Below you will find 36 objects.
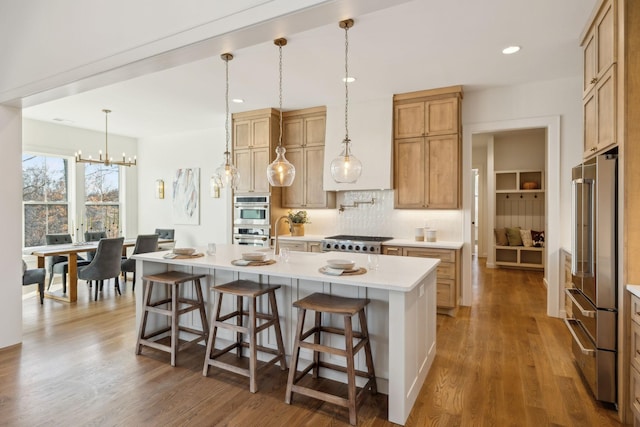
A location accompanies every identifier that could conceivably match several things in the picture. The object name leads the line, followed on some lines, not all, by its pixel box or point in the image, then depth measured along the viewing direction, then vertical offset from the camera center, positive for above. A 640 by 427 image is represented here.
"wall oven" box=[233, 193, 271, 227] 5.52 +0.04
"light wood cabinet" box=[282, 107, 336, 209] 5.39 +0.87
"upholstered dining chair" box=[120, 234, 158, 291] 5.29 -0.55
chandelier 5.31 +0.82
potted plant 5.51 -0.17
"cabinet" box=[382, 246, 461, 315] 4.26 -0.81
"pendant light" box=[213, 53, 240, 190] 3.54 +0.38
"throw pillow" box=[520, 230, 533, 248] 7.27 -0.56
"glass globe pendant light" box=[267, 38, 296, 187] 3.13 +0.37
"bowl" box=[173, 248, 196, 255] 3.26 -0.37
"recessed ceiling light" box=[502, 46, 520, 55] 3.40 +1.59
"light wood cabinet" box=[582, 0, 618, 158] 2.32 +0.96
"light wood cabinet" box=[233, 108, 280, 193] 5.49 +1.06
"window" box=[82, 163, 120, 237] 6.98 +0.26
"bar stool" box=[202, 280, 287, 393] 2.57 -0.87
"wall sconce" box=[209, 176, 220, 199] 6.81 +0.40
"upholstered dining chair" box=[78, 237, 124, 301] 4.87 -0.73
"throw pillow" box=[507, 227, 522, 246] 7.37 -0.54
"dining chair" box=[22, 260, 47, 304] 4.43 -0.85
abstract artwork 7.09 +0.31
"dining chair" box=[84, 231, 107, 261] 6.02 -0.45
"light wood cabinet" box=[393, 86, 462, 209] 4.51 +0.83
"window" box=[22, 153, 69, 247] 6.11 +0.25
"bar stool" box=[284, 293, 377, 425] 2.18 -0.88
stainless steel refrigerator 2.24 -0.41
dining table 4.77 -0.68
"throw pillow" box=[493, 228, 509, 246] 7.59 -0.54
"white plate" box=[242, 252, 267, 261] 2.87 -0.38
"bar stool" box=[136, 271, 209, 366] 3.00 -0.88
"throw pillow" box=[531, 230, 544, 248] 7.18 -0.56
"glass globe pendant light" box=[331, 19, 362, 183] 2.96 +0.37
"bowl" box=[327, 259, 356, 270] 2.45 -0.38
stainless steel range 4.56 -0.43
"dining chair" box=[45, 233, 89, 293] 5.18 -0.79
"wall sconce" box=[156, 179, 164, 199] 7.49 +0.50
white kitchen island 2.17 -0.65
